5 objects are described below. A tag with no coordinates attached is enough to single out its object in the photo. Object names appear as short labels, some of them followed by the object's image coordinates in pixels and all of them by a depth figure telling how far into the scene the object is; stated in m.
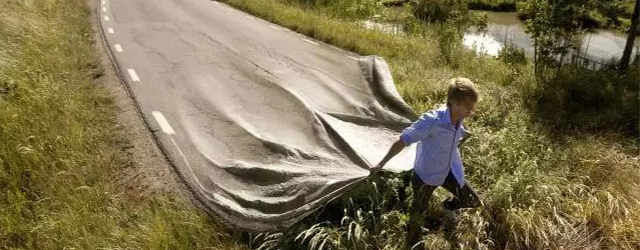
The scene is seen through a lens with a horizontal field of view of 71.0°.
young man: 3.82
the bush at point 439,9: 18.62
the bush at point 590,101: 6.72
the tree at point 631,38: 9.19
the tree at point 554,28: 8.10
